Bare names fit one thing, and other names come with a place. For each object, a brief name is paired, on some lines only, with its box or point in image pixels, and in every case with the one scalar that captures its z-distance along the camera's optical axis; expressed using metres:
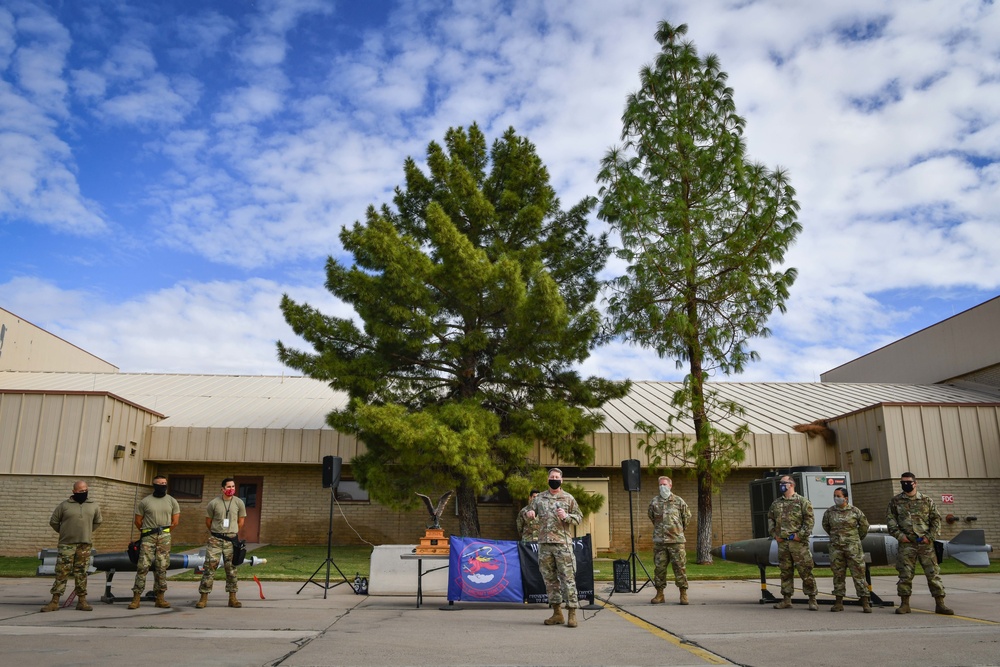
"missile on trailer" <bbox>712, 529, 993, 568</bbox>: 12.07
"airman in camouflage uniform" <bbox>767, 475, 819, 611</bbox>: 11.30
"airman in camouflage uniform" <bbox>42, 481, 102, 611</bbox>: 10.84
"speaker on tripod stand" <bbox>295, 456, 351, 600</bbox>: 13.41
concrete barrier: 13.48
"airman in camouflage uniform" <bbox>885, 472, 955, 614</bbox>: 10.65
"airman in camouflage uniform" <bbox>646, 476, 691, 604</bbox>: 11.91
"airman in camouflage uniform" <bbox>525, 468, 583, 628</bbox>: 9.82
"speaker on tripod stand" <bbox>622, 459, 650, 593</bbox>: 13.91
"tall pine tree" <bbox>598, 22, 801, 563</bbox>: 20.17
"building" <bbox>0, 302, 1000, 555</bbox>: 20.34
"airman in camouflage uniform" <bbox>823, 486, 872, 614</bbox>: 11.12
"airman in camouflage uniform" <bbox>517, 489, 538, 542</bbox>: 11.34
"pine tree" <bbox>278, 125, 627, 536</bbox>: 18.47
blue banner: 11.62
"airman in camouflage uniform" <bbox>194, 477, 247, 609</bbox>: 11.34
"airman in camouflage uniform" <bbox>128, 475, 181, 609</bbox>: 11.20
